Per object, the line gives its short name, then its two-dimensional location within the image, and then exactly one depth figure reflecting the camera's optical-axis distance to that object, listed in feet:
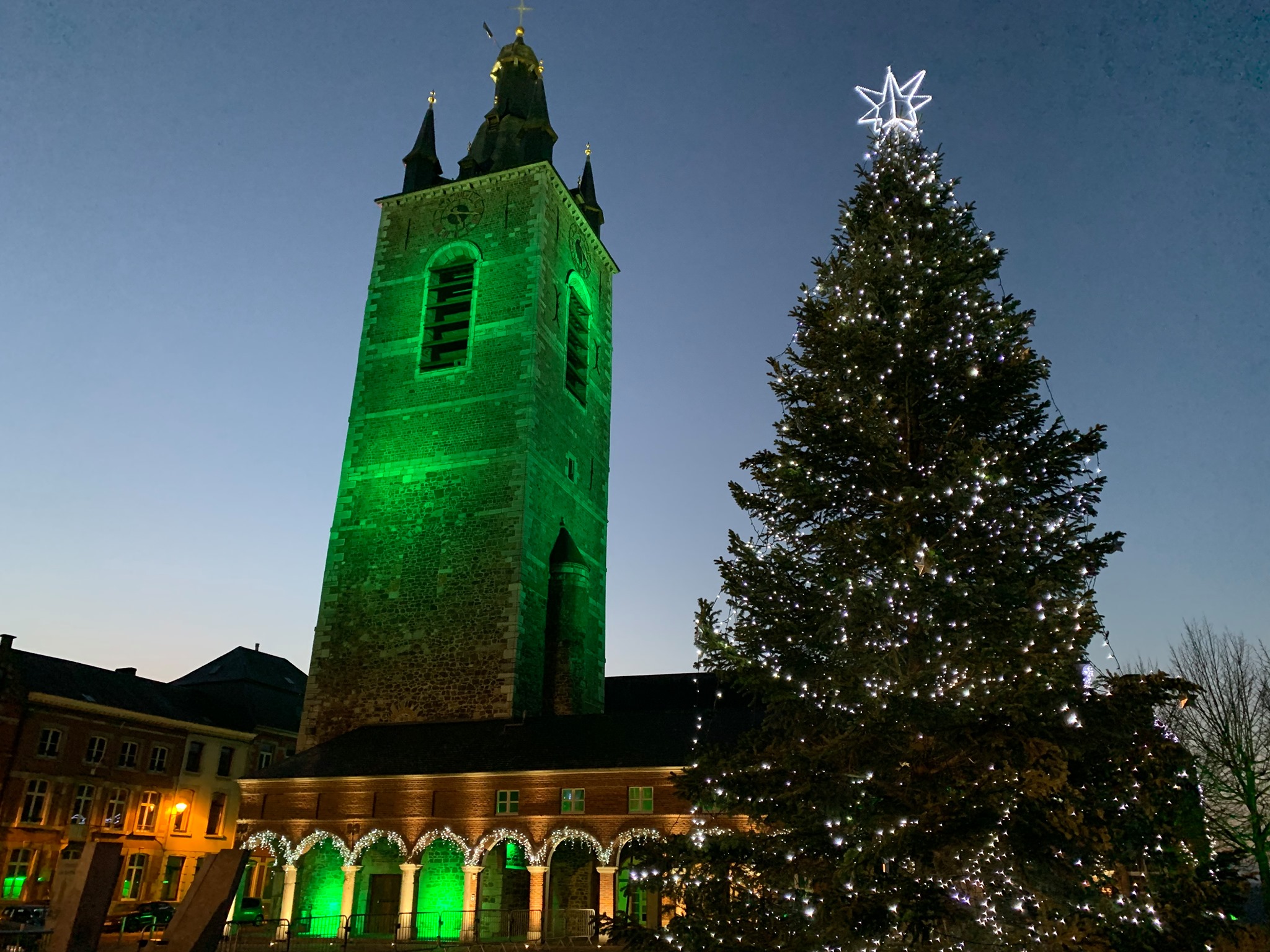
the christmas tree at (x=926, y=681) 30.76
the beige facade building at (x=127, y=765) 96.58
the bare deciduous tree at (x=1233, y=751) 73.15
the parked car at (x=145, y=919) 82.23
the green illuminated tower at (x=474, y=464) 87.61
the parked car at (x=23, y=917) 61.77
